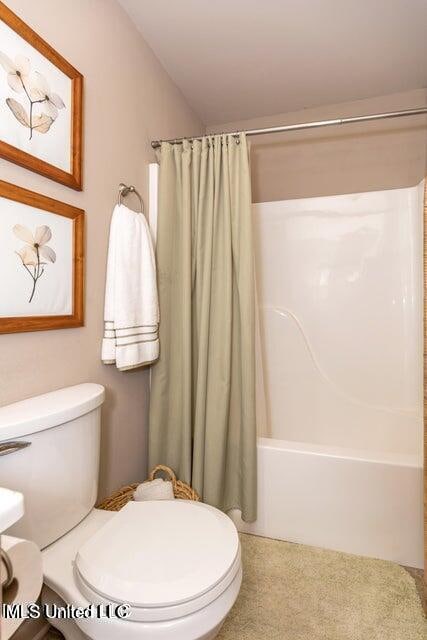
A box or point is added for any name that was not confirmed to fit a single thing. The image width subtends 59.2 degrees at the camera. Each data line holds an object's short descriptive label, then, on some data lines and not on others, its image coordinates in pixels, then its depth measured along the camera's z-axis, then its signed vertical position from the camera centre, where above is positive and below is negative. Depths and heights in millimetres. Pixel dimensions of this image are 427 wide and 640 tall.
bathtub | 1509 -739
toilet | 833 -584
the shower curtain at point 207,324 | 1675 -3
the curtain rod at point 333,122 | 1589 +882
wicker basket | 1524 -728
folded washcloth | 1517 -684
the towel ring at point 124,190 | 1638 +594
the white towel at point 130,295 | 1519 +118
